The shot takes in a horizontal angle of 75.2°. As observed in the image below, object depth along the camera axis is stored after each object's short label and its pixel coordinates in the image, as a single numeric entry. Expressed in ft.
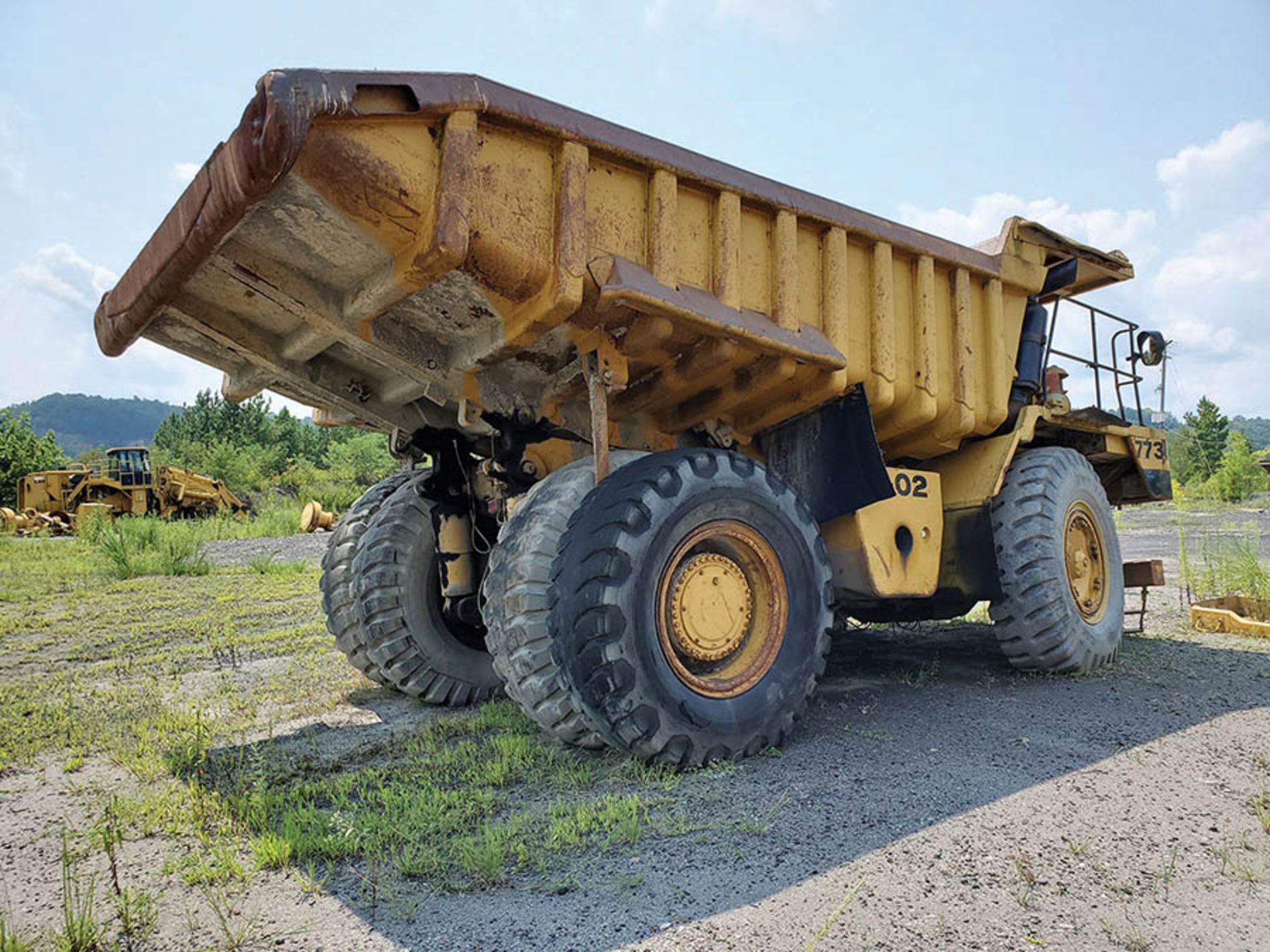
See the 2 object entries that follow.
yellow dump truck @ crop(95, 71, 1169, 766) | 10.37
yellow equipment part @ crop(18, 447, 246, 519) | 91.56
